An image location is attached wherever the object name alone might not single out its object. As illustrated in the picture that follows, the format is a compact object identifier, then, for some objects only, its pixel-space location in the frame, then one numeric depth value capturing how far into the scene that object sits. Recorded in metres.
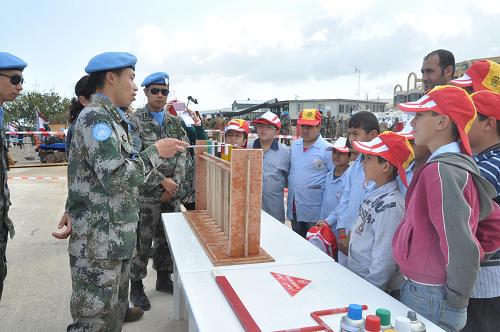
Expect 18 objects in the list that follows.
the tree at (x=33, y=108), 27.96
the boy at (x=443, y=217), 1.43
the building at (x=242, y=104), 40.72
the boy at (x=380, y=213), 1.86
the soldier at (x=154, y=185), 3.30
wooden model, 2.06
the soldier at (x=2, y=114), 2.54
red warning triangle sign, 1.69
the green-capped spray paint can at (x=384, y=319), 1.23
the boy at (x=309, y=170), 3.39
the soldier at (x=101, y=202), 1.97
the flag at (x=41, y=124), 17.01
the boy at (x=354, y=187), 2.47
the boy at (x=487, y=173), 1.73
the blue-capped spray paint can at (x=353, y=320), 1.17
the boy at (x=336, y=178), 3.09
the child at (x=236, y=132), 3.74
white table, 1.46
